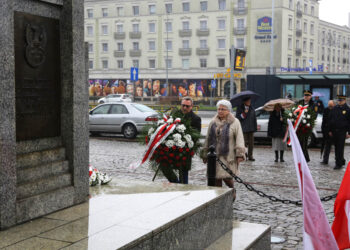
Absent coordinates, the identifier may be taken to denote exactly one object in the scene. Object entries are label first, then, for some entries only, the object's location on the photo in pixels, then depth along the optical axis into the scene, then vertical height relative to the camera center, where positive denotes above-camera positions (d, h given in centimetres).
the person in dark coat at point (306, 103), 1336 -50
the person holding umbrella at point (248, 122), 1390 -99
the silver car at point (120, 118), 2014 -130
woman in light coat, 760 -84
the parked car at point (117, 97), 5178 -131
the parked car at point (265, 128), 1719 -148
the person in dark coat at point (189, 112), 900 -47
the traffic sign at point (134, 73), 3443 +85
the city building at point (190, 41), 6525 +614
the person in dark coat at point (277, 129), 1367 -118
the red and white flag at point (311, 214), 450 -114
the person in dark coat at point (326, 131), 1281 -113
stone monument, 453 -24
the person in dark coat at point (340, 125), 1225 -94
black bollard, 669 -109
